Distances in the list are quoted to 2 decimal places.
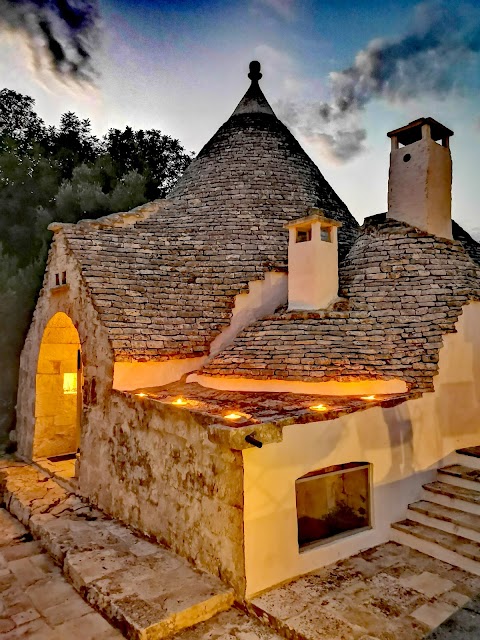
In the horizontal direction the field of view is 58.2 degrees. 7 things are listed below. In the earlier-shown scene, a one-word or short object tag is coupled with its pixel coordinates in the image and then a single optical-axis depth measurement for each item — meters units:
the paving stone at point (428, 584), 5.05
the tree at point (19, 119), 22.06
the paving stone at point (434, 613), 4.49
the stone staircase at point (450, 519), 5.70
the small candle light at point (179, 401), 6.54
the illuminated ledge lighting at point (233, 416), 5.44
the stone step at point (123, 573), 4.69
